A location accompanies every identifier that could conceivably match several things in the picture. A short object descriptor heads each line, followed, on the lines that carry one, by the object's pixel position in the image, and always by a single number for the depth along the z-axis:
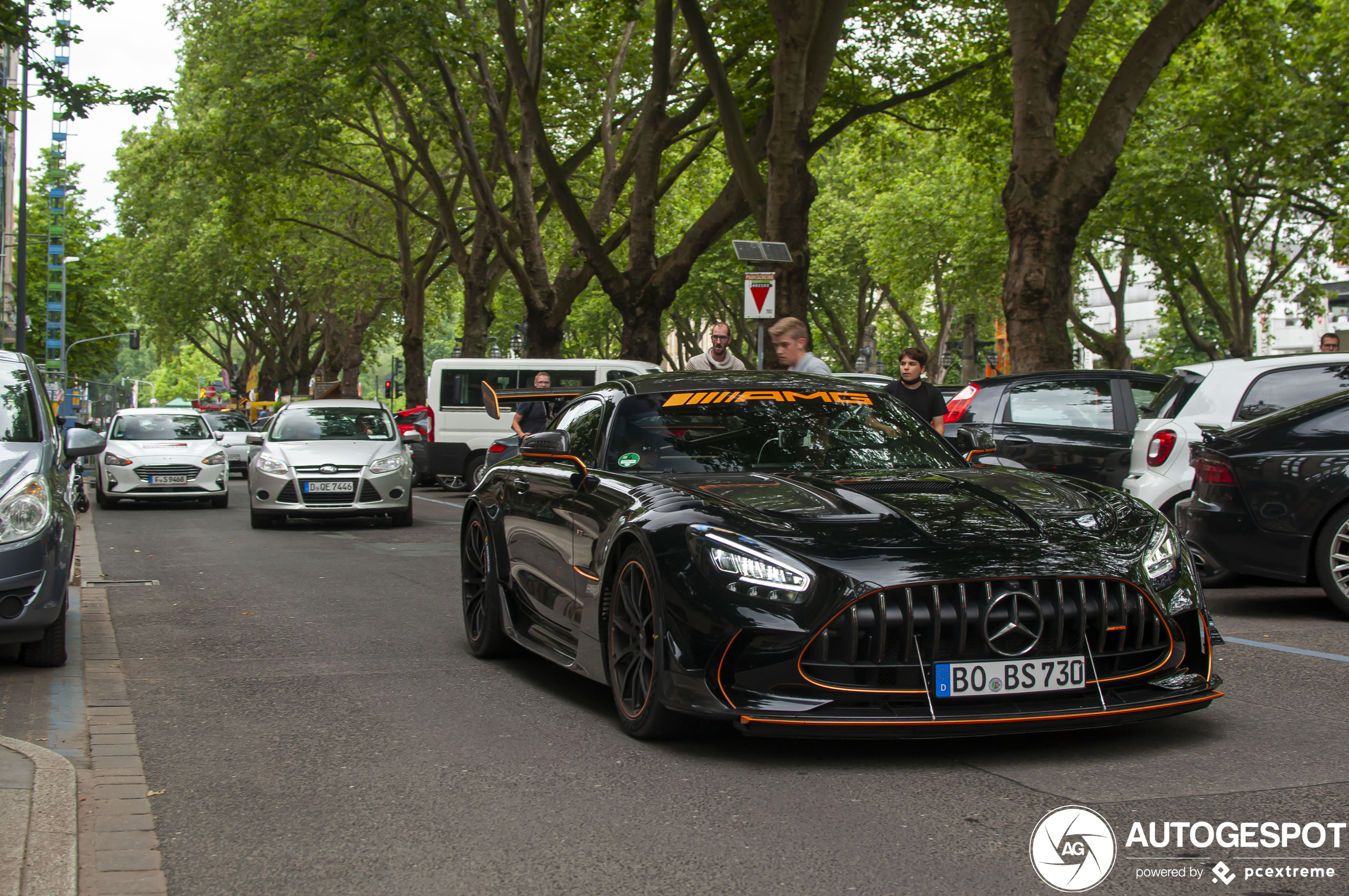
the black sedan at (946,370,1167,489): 12.44
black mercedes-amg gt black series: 4.77
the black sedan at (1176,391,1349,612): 8.41
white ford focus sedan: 22.08
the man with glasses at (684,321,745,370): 11.52
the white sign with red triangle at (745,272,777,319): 16.72
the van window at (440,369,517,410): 24.80
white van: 23.95
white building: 73.25
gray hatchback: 6.90
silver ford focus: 17.48
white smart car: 10.03
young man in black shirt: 11.27
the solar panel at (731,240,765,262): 16.14
